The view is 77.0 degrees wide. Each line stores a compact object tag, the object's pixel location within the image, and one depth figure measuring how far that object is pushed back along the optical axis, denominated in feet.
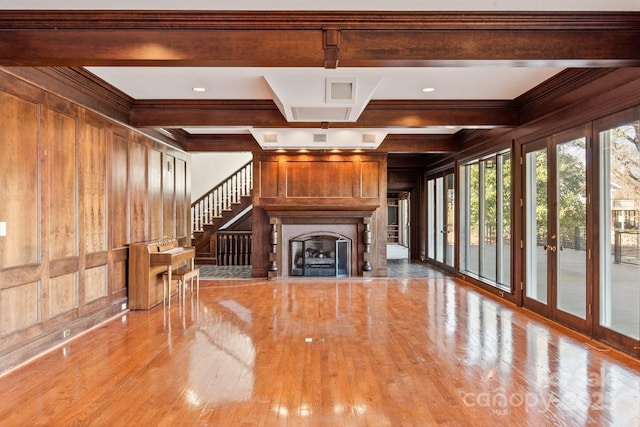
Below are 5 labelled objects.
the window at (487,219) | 21.04
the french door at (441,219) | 29.22
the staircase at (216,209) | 34.27
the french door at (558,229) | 14.73
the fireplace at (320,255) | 27.66
